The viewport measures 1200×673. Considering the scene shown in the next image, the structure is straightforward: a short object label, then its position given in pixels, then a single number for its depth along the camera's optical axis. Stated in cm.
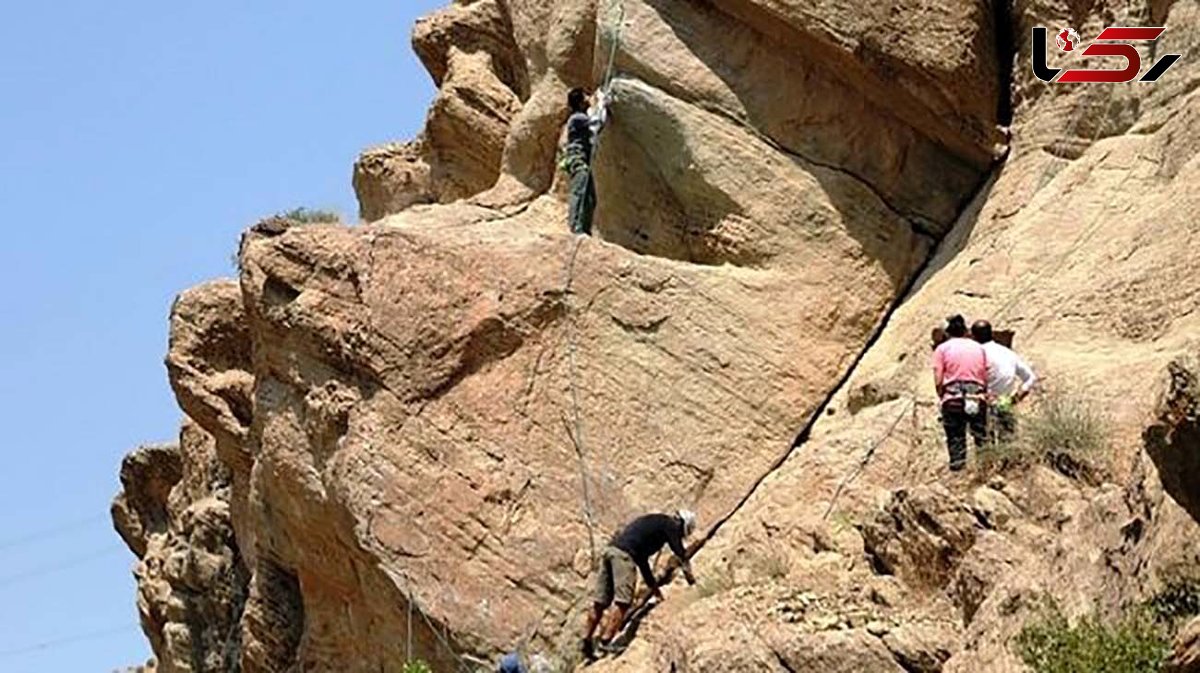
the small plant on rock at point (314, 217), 2498
